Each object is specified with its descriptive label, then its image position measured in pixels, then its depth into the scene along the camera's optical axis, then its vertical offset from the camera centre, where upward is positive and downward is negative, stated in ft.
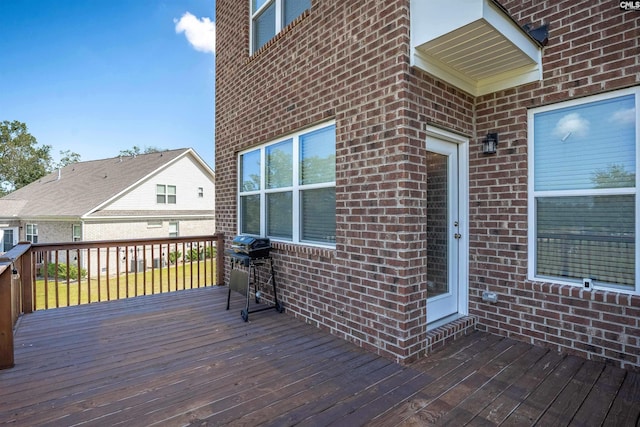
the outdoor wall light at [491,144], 10.90 +2.26
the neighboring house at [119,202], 49.21 +1.73
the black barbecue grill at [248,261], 13.29 -2.07
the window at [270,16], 14.02 +9.02
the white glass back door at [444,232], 10.96 -0.71
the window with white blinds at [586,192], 8.63 +0.53
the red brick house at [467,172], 8.73 +1.22
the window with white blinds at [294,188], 12.09 +1.04
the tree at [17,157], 87.40 +15.57
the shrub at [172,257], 51.86 -7.12
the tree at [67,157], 105.19 +18.52
